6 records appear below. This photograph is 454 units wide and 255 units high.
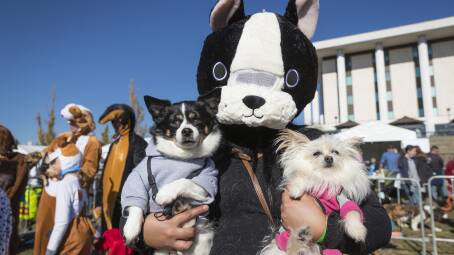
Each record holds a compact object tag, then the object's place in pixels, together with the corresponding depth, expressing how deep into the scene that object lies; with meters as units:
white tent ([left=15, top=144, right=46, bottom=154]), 13.99
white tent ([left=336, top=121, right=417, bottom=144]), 17.14
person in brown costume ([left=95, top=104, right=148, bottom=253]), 4.33
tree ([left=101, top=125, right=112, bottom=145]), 24.64
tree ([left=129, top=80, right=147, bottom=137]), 23.59
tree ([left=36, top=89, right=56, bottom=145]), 23.24
